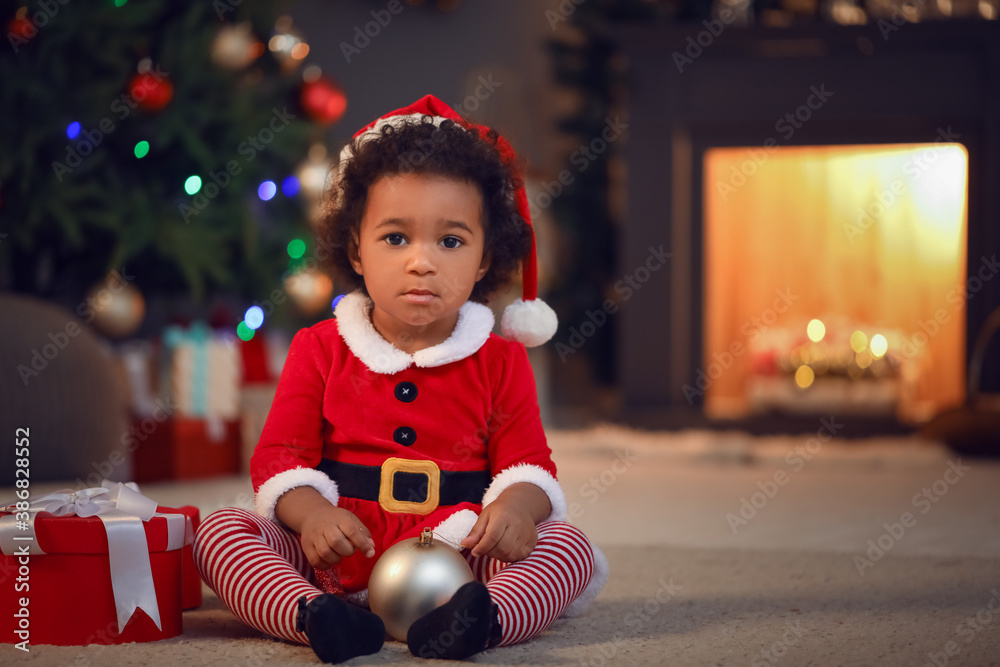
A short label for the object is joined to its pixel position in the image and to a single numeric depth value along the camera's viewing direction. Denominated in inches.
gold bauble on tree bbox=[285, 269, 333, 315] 116.2
